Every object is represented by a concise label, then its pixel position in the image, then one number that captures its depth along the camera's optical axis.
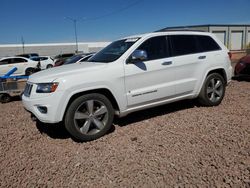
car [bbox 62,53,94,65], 9.56
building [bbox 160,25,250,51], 35.34
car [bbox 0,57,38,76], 15.55
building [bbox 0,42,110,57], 46.97
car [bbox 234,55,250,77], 8.30
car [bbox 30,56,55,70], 19.98
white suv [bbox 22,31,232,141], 3.47
